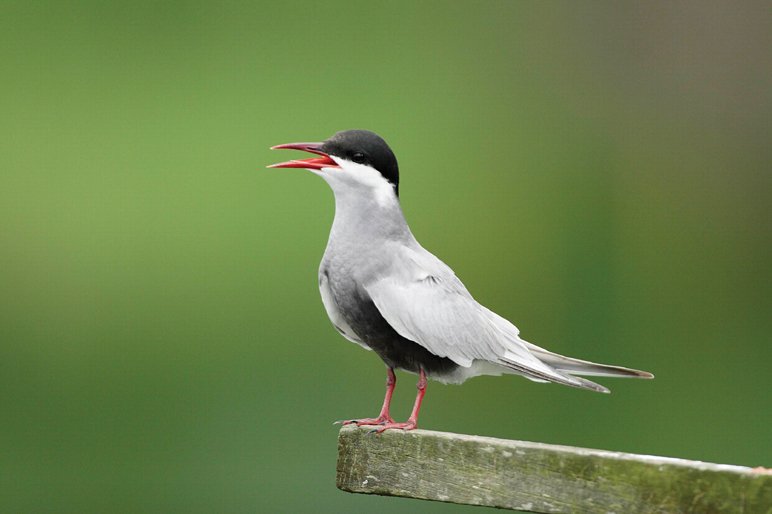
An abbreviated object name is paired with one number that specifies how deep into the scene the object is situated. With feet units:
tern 16.81
